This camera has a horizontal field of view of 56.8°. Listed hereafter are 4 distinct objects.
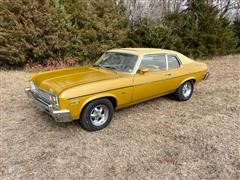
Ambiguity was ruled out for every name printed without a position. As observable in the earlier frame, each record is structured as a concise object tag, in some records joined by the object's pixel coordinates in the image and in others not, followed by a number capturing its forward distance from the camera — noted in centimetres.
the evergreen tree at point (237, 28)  1478
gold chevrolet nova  376
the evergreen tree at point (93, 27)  995
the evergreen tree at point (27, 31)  873
